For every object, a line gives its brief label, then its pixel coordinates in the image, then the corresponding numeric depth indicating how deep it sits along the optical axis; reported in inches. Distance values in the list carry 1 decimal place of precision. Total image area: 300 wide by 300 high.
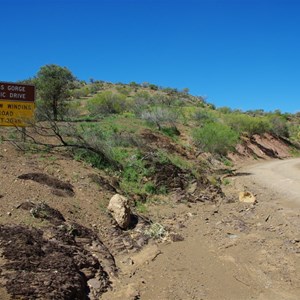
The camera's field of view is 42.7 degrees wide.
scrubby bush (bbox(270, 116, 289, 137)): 1880.9
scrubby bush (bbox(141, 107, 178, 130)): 1164.5
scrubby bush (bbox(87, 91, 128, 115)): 1445.6
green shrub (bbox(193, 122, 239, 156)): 968.9
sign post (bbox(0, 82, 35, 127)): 542.9
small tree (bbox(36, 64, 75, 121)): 1075.3
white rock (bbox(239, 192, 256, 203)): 557.1
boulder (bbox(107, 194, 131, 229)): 390.0
